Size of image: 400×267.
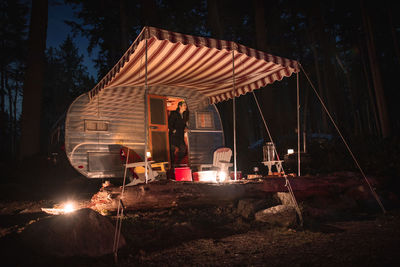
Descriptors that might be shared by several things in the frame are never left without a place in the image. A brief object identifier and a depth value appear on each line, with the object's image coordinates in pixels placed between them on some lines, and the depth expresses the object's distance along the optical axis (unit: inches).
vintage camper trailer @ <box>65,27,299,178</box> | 208.5
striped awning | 190.5
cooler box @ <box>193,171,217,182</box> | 261.1
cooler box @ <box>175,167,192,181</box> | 259.8
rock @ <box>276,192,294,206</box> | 196.7
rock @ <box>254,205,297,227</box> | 168.4
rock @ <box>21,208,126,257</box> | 123.0
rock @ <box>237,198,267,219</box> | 188.7
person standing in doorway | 329.7
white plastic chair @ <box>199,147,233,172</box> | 303.7
